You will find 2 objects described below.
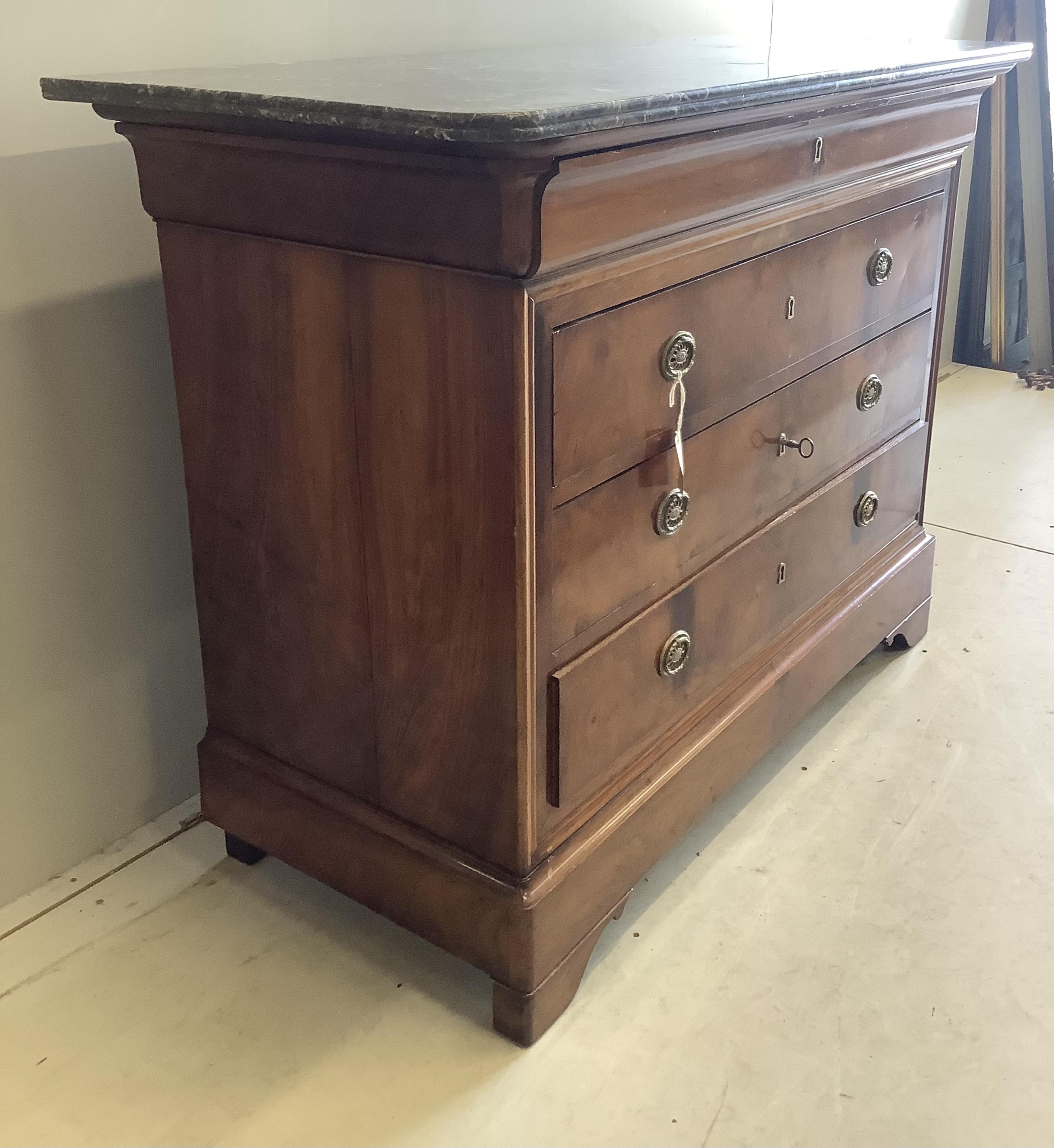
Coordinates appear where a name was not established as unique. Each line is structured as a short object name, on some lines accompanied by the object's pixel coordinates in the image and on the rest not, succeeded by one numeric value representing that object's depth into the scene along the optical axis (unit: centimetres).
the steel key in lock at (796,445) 147
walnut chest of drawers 100
